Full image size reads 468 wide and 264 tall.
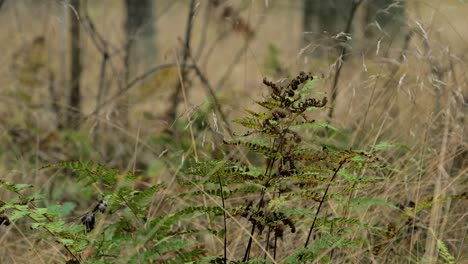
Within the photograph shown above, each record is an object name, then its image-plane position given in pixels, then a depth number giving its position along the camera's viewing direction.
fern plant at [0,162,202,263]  4.06
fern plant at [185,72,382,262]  4.18
